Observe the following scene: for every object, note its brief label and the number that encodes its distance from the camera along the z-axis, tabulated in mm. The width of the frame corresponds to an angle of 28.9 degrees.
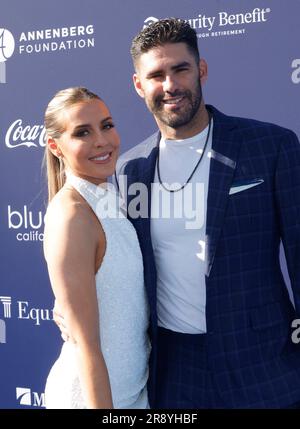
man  1752
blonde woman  1582
